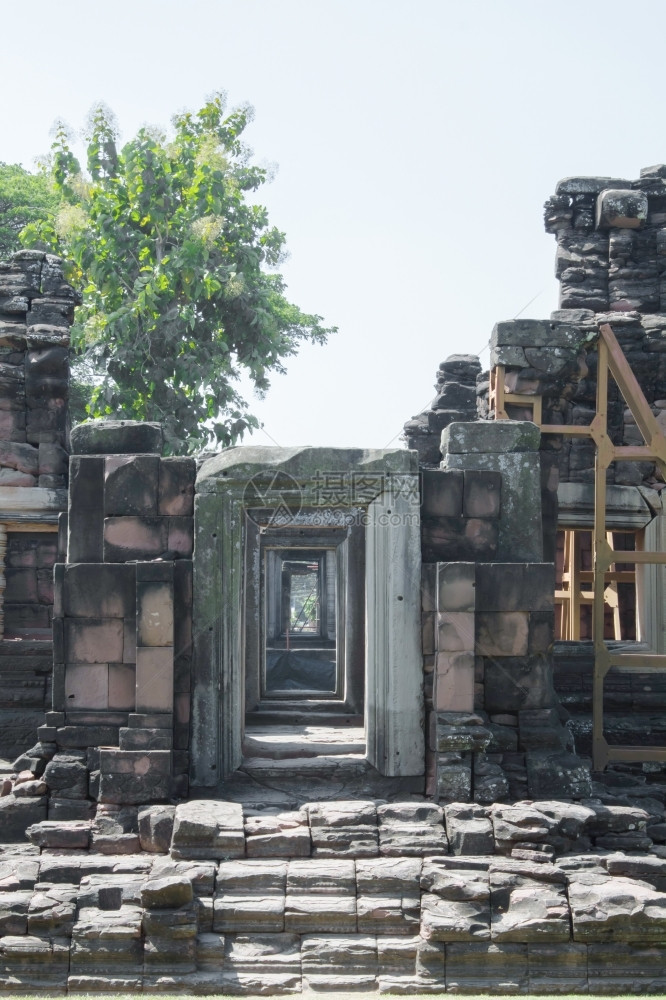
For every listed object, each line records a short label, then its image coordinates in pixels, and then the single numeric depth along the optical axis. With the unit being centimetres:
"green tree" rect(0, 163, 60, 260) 2098
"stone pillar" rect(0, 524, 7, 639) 1138
